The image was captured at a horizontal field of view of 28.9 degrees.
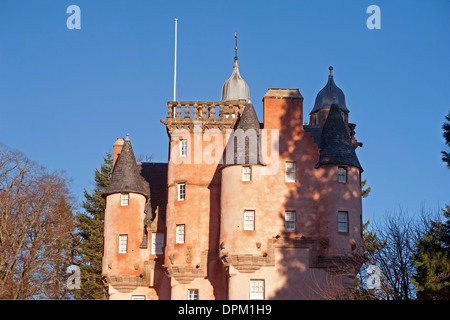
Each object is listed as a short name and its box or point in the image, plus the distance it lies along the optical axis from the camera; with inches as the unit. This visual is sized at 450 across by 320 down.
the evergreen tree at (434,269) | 1676.9
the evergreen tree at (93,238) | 2797.7
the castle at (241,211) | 2084.2
